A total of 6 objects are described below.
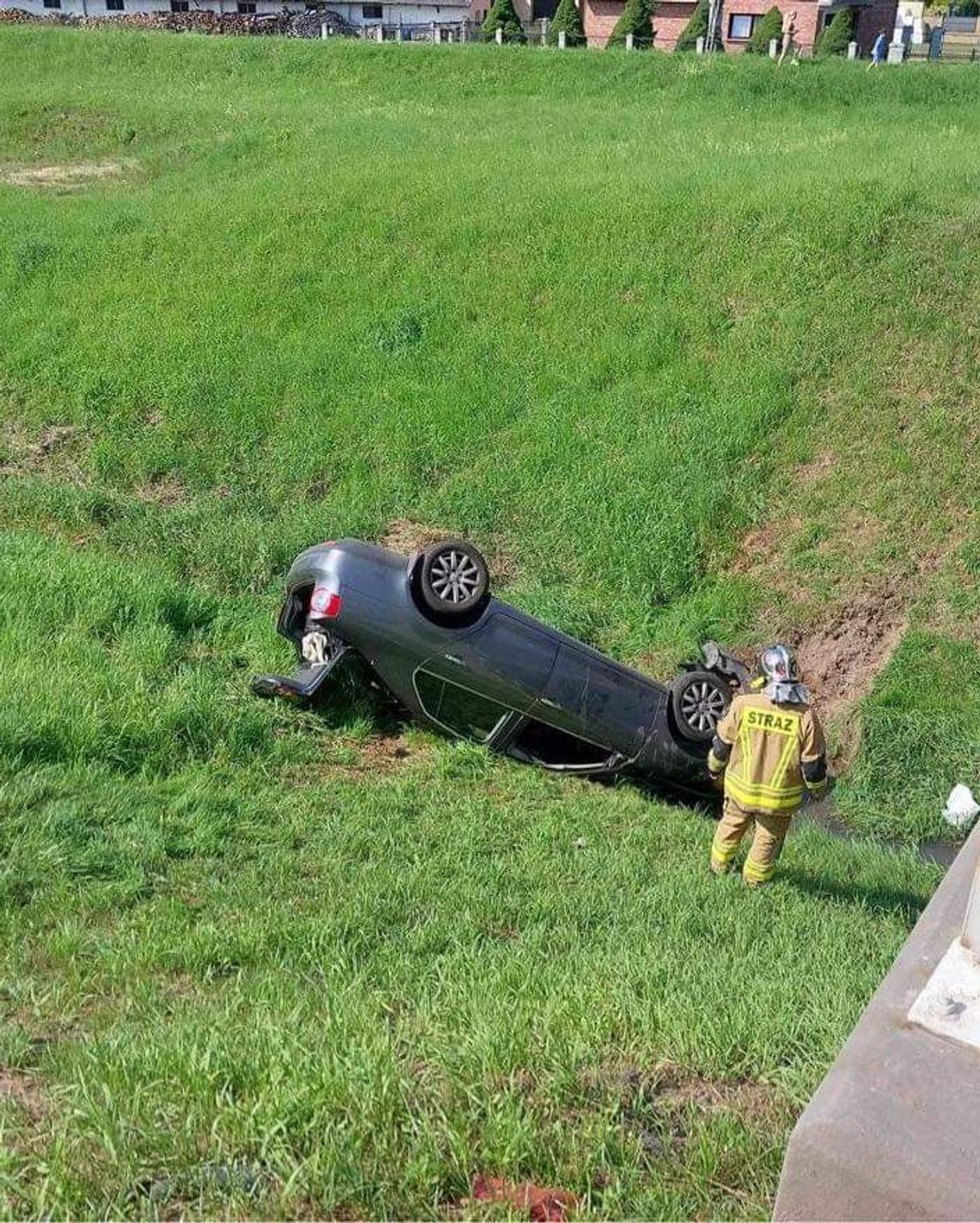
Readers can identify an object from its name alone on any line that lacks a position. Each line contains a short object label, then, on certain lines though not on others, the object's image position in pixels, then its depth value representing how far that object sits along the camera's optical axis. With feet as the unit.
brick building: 140.77
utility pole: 116.37
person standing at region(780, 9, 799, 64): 119.62
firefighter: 20.29
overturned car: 25.41
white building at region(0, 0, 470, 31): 164.55
